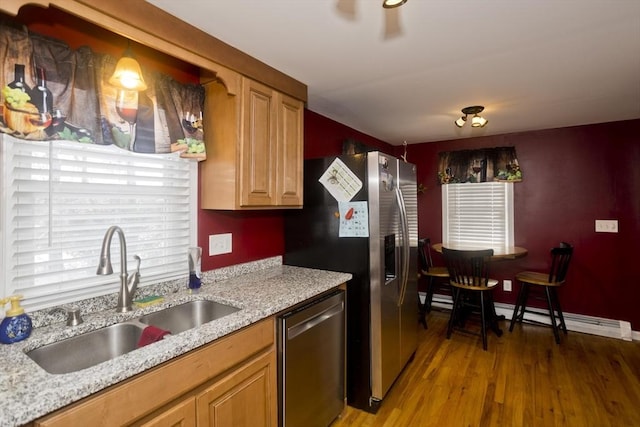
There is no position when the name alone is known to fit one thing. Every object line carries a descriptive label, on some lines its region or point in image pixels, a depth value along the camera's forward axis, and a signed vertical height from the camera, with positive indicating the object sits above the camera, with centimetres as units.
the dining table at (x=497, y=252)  326 -38
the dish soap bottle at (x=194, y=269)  186 -30
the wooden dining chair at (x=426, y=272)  359 -63
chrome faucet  129 -25
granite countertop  86 -46
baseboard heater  329 -117
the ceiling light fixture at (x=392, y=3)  125 +85
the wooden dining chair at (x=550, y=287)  320 -76
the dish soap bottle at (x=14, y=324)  114 -39
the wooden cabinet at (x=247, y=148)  183 +42
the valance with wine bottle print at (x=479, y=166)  383 +65
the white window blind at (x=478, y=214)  391 +4
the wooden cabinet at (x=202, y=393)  96 -63
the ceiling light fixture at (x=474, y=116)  282 +92
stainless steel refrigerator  211 -21
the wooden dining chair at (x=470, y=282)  305 -66
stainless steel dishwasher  164 -83
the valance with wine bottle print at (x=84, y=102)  120 +53
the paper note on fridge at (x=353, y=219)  210 -1
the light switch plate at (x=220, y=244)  205 -17
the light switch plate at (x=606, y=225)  337 -9
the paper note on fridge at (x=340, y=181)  215 +25
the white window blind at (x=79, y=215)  129 +2
